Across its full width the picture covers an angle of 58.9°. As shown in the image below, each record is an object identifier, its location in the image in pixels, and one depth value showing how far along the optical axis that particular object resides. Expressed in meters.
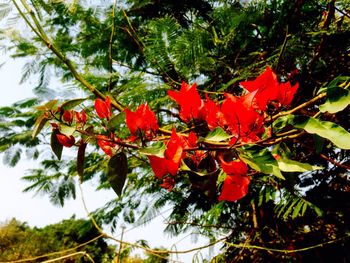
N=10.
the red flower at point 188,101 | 0.75
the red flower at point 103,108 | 0.77
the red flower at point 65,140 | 0.70
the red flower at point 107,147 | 0.80
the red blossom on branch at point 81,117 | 0.78
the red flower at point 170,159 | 0.63
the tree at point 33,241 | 13.10
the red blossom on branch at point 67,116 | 0.73
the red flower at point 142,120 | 0.68
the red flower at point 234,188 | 0.66
